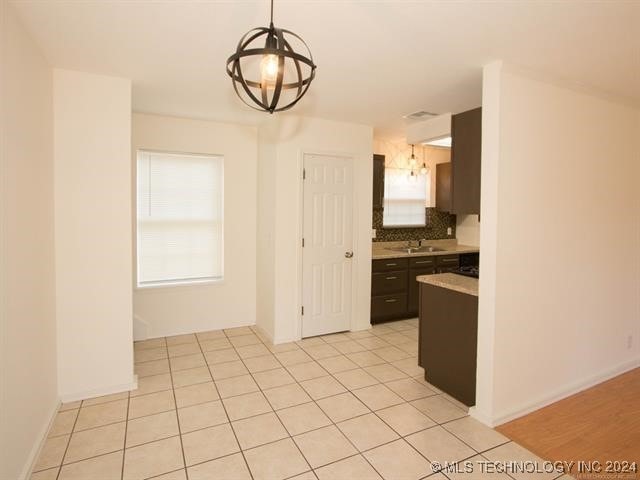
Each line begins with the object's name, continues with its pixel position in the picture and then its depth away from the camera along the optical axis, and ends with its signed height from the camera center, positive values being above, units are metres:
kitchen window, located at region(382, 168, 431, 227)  5.46 +0.45
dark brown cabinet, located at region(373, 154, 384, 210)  5.02 +0.66
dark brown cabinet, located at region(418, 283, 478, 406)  2.70 -0.88
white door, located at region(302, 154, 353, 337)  4.14 -0.20
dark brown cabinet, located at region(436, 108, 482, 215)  2.70 +0.50
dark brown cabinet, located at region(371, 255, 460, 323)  4.68 -0.75
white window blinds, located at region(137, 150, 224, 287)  4.07 +0.08
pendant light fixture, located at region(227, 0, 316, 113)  1.29 +0.60
